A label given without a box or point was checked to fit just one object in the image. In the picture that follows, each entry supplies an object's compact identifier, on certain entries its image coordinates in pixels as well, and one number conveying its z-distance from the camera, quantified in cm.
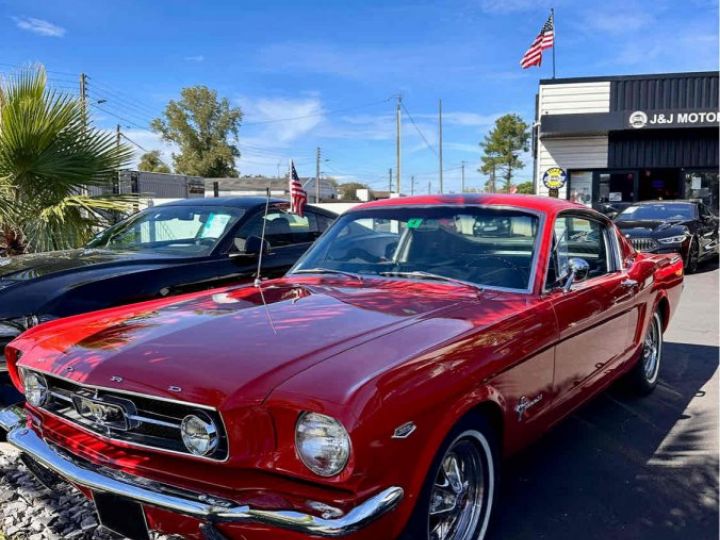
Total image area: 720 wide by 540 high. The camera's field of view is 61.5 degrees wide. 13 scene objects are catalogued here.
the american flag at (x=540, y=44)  1844
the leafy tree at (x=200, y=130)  6131
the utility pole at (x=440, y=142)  4563
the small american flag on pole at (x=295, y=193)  451
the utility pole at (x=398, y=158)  4116
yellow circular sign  1752
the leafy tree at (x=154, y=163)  6336
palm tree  624
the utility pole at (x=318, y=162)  6650
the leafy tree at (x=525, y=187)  4775
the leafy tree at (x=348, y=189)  8828
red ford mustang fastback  196
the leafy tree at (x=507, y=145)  4091
